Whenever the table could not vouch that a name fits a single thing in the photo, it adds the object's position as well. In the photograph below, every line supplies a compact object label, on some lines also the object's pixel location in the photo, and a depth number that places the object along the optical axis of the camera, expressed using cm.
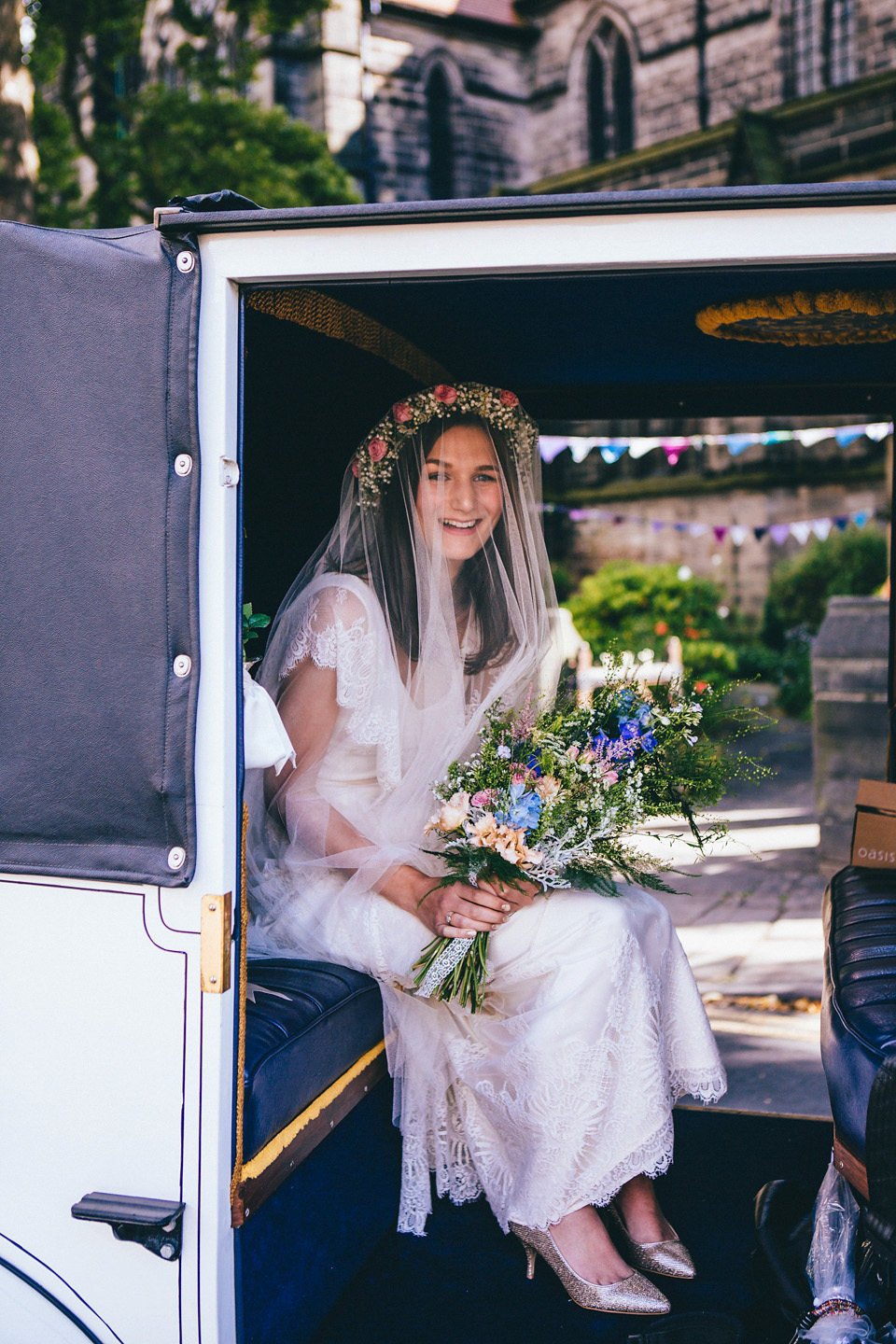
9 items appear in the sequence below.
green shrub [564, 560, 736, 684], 1255
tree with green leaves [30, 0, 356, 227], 1005
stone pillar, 635
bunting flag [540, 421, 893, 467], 536
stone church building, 1408
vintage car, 173
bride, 234
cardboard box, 300
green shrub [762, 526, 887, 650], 1259
